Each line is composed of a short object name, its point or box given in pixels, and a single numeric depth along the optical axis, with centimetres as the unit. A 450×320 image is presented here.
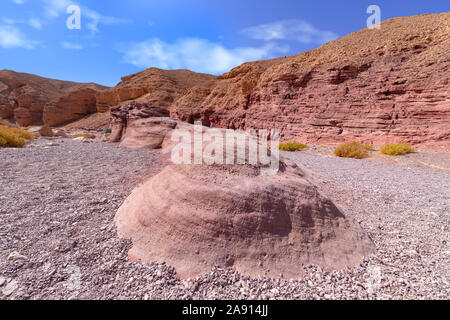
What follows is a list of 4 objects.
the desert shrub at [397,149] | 805
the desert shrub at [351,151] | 824
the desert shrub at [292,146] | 1141
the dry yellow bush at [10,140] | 670
